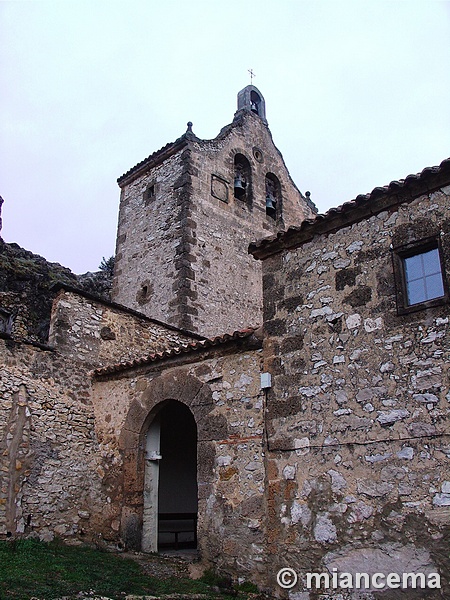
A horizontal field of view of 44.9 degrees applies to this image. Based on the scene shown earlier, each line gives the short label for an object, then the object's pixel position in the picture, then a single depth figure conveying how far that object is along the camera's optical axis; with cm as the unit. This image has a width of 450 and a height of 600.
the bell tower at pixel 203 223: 1308
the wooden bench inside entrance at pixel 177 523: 926
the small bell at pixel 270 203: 1599
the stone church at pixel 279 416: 565
